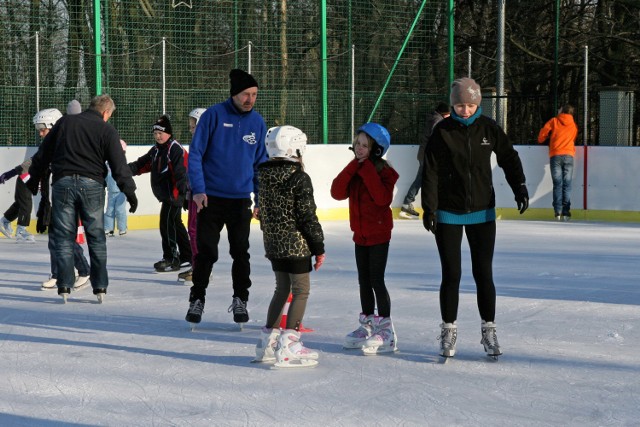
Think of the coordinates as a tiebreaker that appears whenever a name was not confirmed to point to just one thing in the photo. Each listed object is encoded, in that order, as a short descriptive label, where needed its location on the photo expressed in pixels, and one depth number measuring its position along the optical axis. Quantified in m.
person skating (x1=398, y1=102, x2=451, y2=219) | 22.57
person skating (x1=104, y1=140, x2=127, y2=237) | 18.99
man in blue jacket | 9.68
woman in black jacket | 8.16
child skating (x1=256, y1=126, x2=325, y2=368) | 8.08
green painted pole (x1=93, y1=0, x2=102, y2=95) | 20.66
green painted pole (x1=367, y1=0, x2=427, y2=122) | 23.66
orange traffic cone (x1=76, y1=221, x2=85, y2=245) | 13.03
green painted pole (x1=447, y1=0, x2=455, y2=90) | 24.68
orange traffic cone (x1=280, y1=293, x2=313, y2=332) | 9.41
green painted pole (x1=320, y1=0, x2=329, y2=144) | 22.85
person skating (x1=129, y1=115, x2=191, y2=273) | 13.34
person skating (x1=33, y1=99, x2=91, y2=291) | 12.32
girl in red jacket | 8.66
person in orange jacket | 22.22
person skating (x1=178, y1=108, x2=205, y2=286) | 11.91
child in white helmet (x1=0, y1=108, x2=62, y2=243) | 17.39
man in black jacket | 10.87
